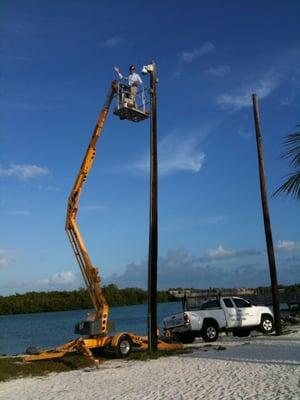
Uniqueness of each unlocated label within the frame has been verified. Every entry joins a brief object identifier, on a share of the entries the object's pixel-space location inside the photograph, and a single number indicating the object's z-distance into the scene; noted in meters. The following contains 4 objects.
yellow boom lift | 17.00
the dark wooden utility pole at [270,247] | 22.79
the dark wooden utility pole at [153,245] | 17.72
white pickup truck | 22.09
